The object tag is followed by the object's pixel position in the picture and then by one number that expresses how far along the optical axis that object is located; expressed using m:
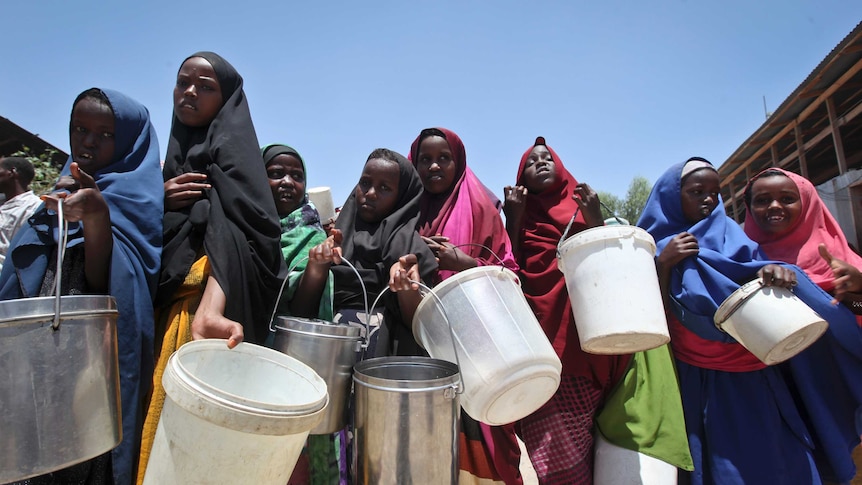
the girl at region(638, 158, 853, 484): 2.05
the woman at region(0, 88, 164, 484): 1.40
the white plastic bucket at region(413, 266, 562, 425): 1.52
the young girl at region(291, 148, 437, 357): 1.89
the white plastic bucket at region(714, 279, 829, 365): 1.82
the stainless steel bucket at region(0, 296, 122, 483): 1.08
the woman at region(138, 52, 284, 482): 1.61
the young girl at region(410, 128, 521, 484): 1.91
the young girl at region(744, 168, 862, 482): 2.05
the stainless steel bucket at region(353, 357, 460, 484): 1.33
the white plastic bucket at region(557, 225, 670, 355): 1.80
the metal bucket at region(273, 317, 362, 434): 1.53
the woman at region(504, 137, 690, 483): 2.06
